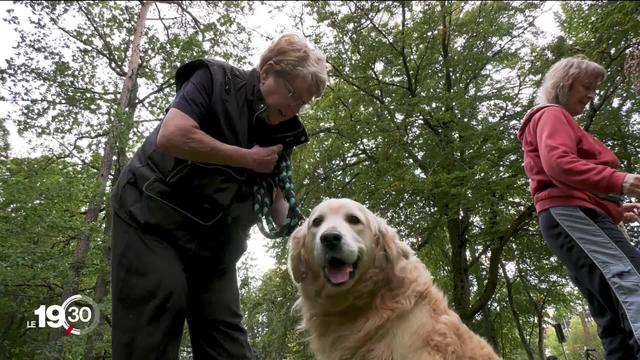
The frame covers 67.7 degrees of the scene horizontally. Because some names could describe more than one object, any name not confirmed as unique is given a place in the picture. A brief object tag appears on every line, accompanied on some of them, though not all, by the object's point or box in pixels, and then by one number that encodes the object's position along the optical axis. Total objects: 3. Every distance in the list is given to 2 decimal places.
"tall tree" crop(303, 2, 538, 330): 8.45
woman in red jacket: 2.33
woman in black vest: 1.94
